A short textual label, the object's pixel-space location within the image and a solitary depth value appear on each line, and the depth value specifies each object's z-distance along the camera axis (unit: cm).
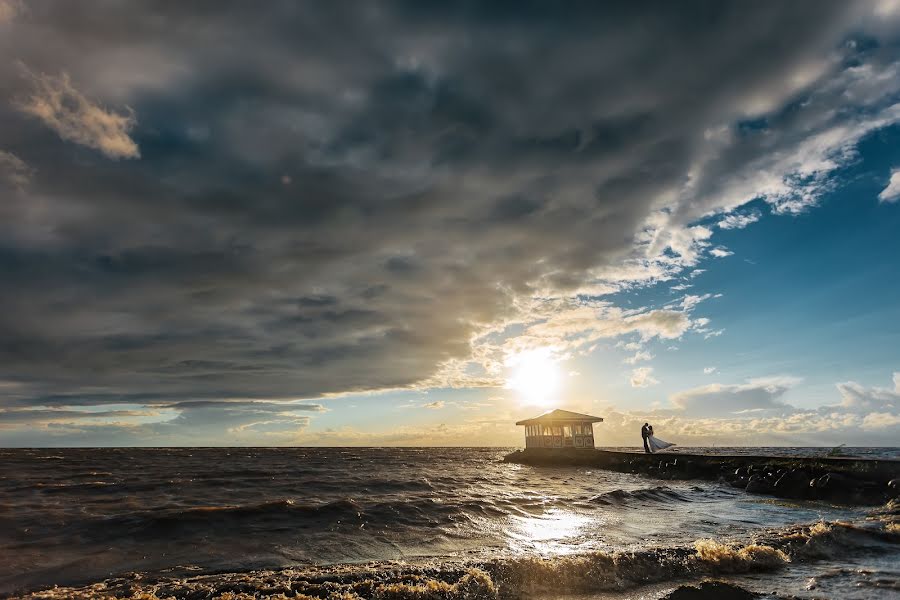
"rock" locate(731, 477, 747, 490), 3102
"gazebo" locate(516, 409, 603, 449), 5216
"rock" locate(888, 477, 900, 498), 2273
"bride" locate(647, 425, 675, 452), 4728
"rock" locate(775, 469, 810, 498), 2622
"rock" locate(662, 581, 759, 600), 859
